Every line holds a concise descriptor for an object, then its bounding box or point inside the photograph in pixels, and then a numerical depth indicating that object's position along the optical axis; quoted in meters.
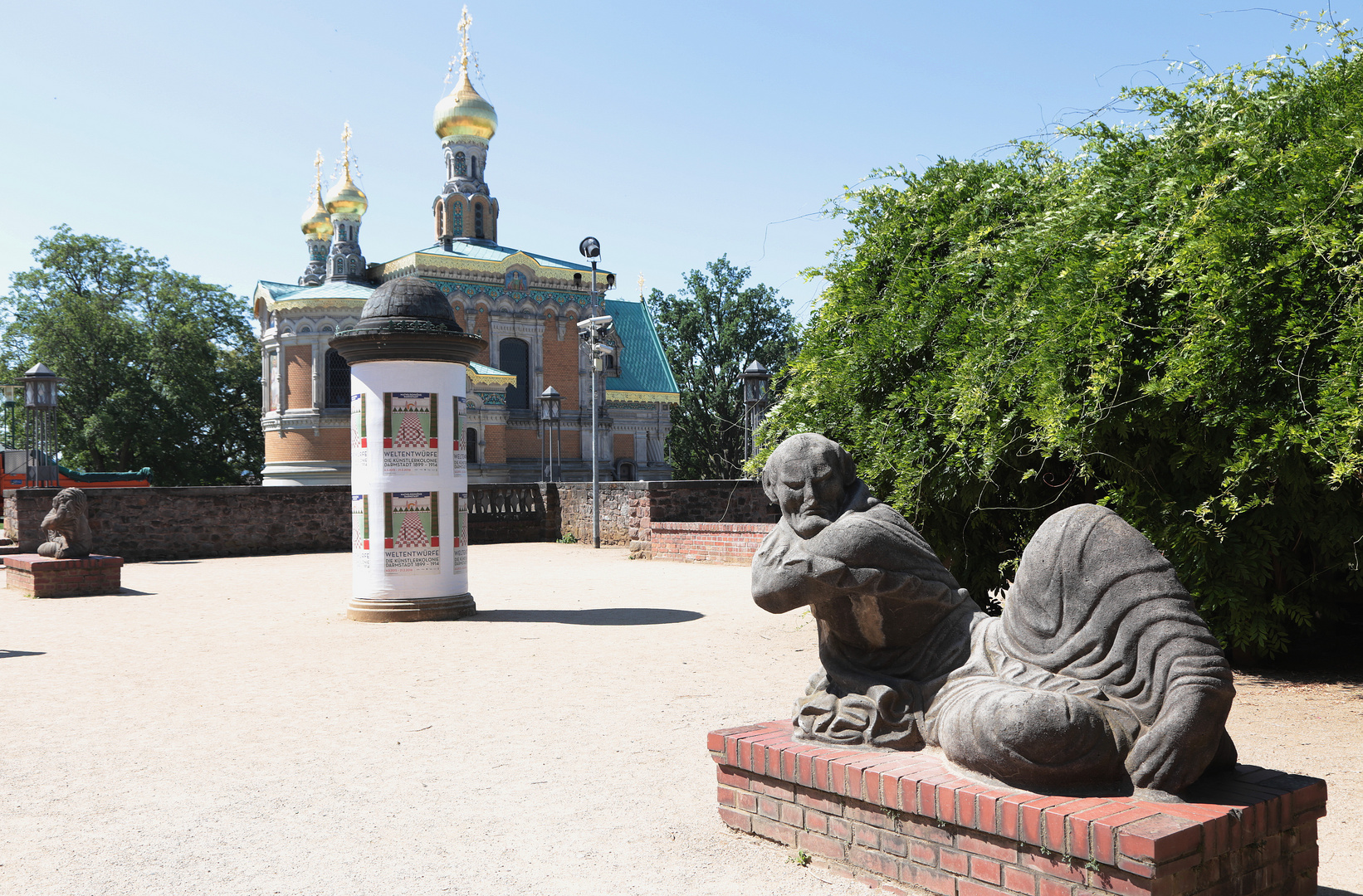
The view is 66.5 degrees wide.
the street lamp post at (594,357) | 22.03
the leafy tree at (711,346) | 55.34
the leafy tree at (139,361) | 44.03
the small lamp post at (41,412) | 23.31
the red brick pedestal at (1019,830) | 2.80
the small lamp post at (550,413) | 35.78
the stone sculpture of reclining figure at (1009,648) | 2.98
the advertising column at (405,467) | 11.20
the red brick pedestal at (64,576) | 14.01
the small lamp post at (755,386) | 21.91
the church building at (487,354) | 41.16
